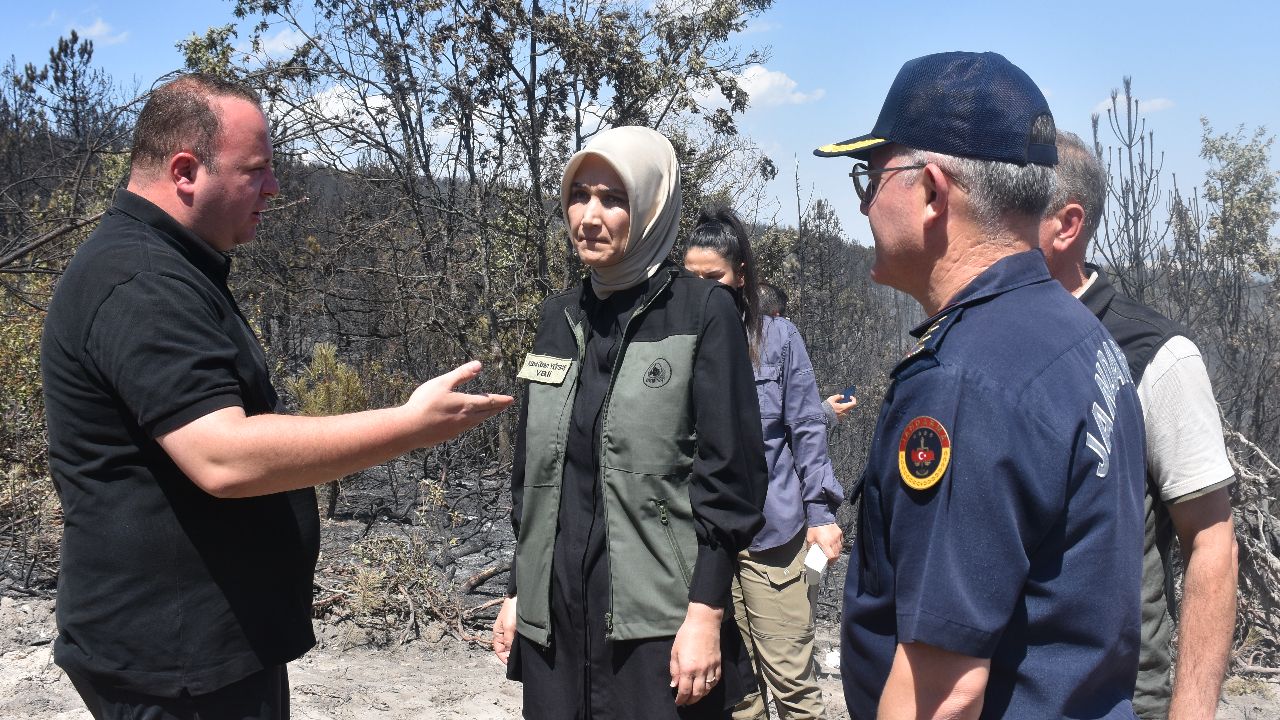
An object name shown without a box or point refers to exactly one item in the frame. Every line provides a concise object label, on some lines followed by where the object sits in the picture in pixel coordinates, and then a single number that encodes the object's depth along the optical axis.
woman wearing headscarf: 2.16
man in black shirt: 1.72
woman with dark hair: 3.26
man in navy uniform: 1.17
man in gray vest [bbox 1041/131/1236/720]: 1.87
